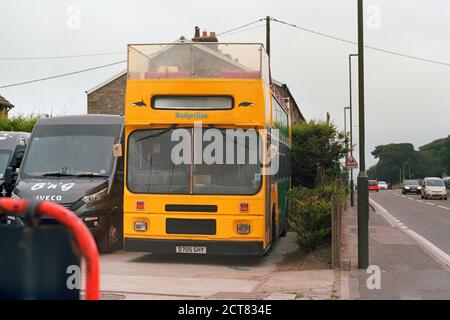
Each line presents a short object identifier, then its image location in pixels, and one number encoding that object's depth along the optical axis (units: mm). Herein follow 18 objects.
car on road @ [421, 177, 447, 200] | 48938
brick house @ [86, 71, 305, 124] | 47000
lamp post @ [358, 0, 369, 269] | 10844
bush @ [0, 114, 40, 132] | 22109
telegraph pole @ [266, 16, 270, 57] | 27781
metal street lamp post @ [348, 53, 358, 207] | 36988
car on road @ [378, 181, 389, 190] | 100688
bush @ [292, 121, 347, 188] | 22312
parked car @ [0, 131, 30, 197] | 15307
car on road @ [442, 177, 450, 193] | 82925
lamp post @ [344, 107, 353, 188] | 22561
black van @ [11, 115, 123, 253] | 12625
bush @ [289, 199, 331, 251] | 12148
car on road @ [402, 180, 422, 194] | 66750
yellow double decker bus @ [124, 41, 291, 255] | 11328
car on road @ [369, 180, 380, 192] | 76875
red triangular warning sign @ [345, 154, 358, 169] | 33128
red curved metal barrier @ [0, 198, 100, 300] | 3043
